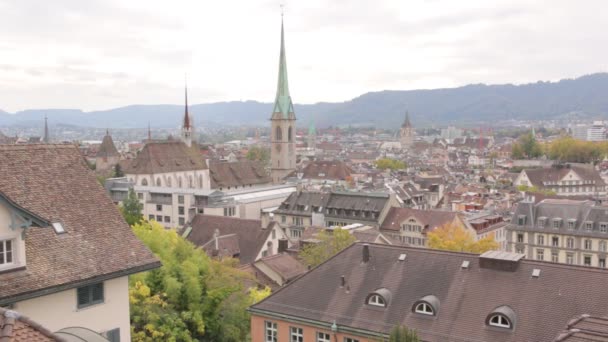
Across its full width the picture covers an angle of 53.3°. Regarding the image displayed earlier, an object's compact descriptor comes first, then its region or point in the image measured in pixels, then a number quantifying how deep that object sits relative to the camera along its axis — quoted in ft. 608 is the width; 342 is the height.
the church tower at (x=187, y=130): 426.84
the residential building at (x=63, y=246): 53.42
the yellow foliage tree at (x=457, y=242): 174.40
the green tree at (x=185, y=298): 78.23
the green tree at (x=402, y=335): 57.47
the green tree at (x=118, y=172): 376.33
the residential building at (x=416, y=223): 227.28
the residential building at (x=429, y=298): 79.61
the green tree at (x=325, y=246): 156.76
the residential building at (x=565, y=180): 427.74
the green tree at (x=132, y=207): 244.22
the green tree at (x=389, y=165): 642.63
